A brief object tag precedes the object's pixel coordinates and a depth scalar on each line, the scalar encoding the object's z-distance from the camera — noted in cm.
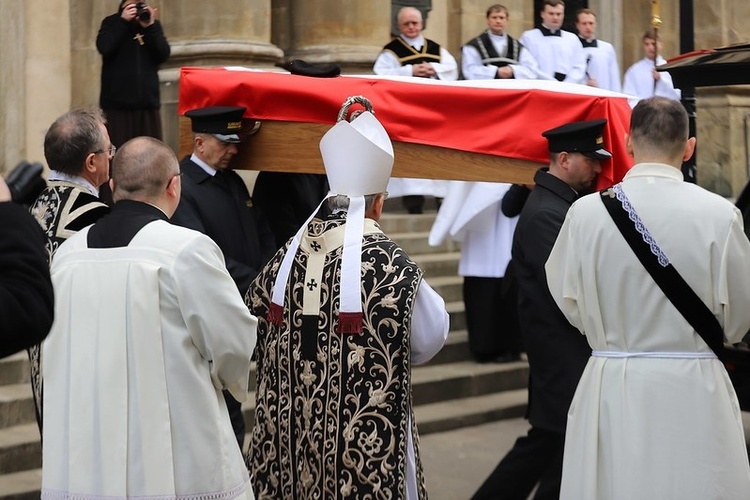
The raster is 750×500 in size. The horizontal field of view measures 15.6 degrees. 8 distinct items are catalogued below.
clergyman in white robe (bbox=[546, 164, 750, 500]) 914
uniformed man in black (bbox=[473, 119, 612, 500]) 1111
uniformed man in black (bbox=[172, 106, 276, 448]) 1187
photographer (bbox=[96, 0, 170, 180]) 1752
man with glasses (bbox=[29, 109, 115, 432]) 1029
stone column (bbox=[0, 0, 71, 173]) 1835
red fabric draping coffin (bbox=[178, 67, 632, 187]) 1186
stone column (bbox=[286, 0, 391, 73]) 2142
